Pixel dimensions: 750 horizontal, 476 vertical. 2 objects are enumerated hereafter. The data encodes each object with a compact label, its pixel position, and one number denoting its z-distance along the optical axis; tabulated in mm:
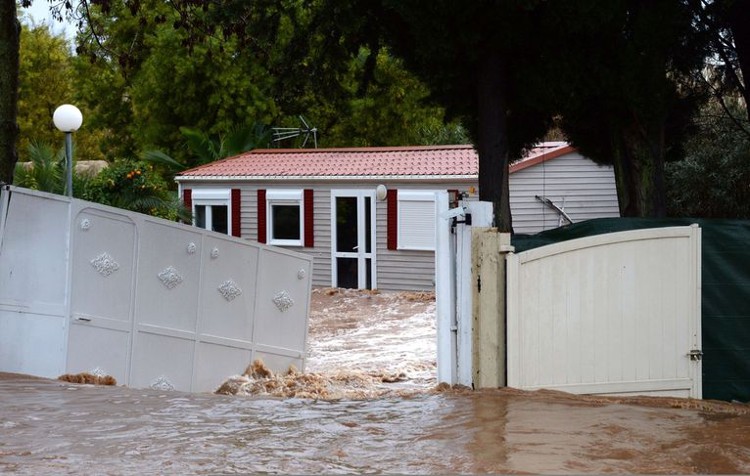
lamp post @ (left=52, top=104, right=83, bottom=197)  17344
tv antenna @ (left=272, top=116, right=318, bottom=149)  37500
